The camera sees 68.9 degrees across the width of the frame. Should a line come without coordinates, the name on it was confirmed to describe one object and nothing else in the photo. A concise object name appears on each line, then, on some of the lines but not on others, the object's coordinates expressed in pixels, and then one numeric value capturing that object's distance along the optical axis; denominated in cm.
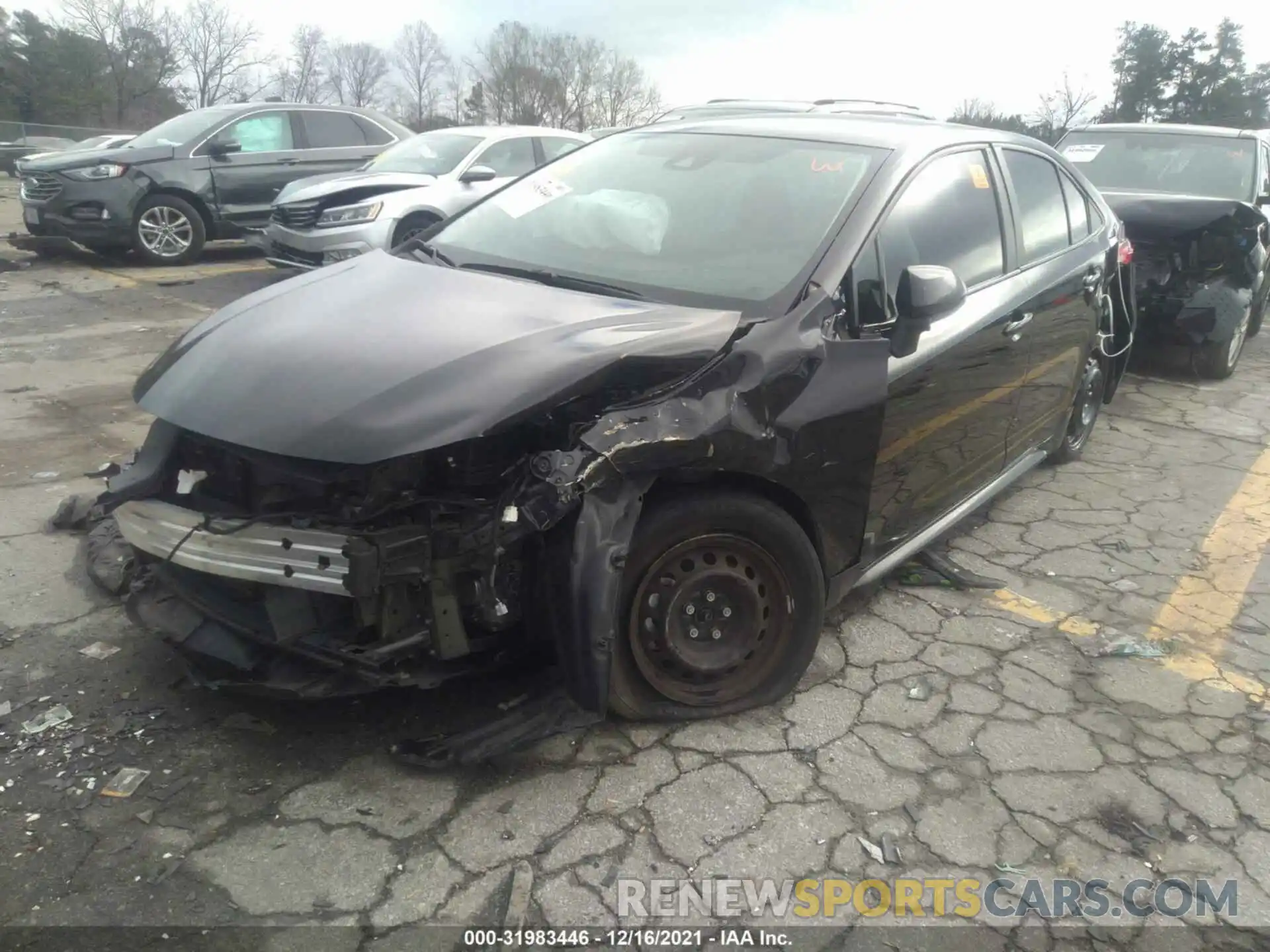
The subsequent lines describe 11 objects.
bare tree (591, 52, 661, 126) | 6706
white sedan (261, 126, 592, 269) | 820
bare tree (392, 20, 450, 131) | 7469
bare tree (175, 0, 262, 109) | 5738
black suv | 952
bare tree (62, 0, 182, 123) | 4753
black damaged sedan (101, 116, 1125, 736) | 228
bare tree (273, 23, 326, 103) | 6412
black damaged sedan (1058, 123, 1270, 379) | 646
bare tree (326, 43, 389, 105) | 7175
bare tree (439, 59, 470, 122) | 6931
